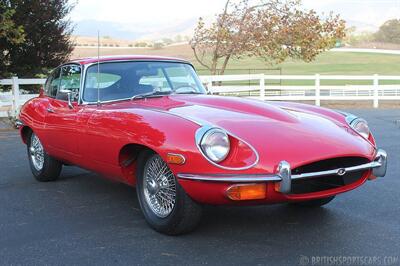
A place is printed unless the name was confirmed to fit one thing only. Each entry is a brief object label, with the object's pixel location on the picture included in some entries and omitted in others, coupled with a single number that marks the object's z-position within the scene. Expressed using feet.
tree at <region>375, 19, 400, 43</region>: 386.40
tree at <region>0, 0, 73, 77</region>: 48.42
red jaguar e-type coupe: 12.69
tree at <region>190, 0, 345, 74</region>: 70.33
